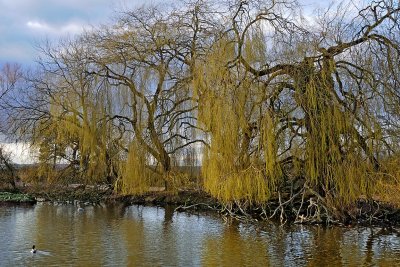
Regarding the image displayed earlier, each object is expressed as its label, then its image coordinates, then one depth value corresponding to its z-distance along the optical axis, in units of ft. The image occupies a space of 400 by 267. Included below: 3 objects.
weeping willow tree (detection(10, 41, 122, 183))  68.13
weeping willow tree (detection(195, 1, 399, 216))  43.34
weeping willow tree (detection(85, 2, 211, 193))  64.44
